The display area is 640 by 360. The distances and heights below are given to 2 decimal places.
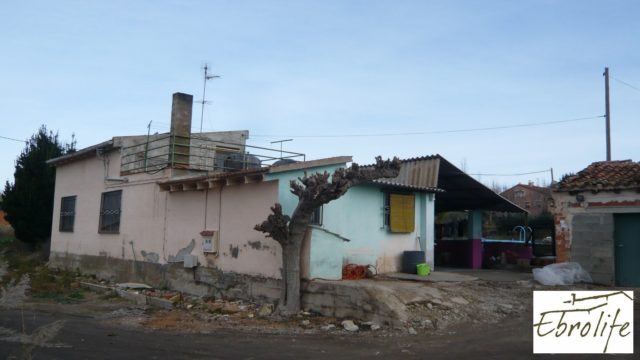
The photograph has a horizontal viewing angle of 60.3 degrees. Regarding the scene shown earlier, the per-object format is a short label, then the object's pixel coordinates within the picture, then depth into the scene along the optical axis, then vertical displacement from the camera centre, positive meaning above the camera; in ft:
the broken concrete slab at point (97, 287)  55.16 -6.30
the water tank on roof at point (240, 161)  59.21 +7.56
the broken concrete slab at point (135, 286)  53.95 -5.75
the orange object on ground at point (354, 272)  45.03 -3.08
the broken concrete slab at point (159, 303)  46.13 -6.33
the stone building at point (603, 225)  47.32 +1.54
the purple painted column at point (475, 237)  68.45 +0.18
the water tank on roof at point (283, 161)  51.19 +6.70
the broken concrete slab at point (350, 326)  35.04 -5.85
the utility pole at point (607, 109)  82.64 +20.41
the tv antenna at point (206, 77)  72.95 +20.22
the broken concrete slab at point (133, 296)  48.73 -6.29
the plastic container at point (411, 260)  52.07 -2.23
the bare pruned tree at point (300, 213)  37.65 +1.33
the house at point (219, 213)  43.62 +1.74
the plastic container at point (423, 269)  50.42 -2.95
